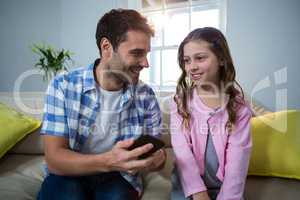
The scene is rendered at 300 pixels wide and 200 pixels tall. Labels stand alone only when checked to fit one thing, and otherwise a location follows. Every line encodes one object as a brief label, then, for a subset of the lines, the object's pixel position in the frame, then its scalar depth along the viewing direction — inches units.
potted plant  97.0
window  112.3
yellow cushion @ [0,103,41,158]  51.2
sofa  39.9
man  34.9
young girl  37.8
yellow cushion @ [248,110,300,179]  44.8
